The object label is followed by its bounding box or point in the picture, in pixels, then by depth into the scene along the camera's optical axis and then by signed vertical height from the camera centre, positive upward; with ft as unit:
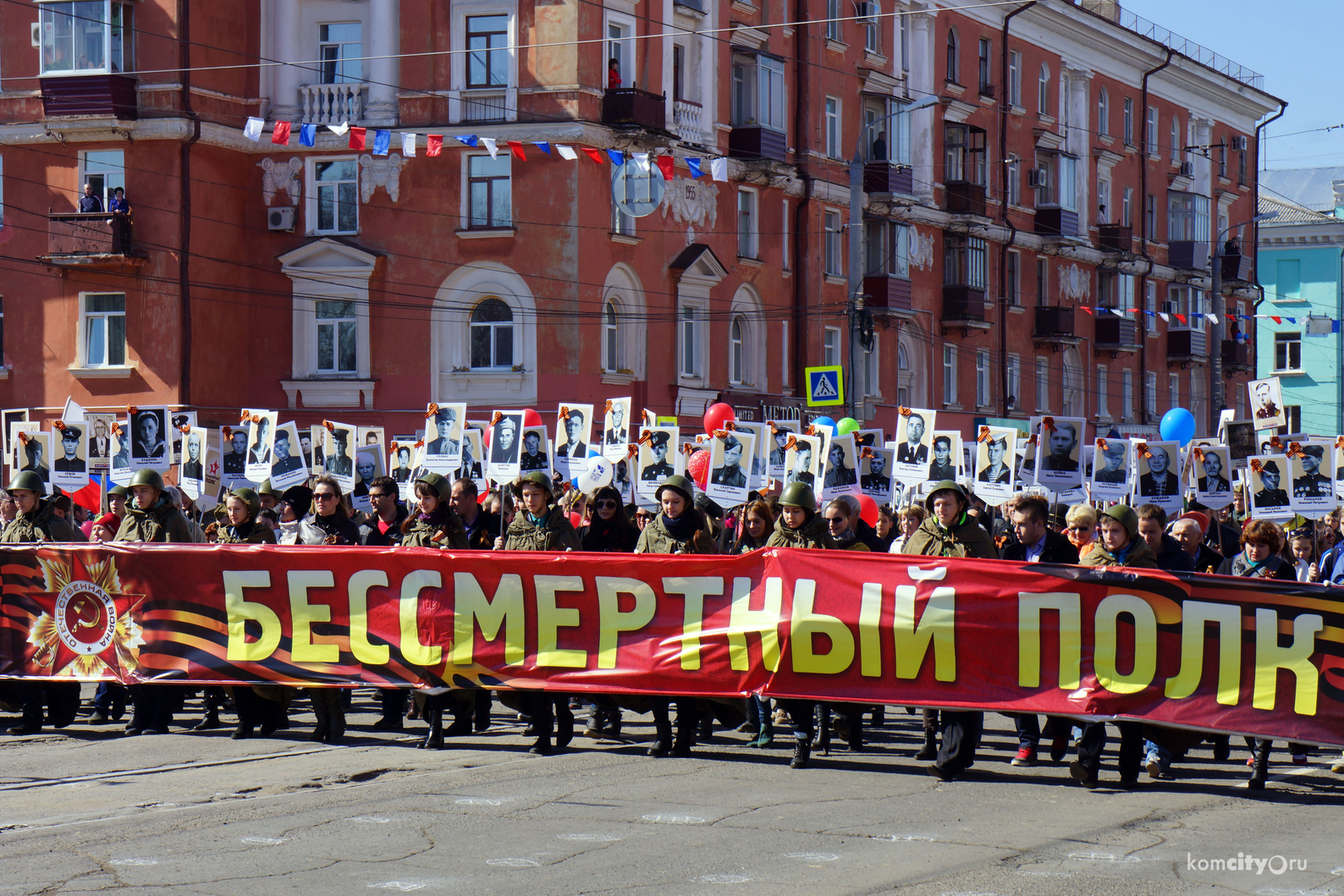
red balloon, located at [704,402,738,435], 77.15 +1.58
